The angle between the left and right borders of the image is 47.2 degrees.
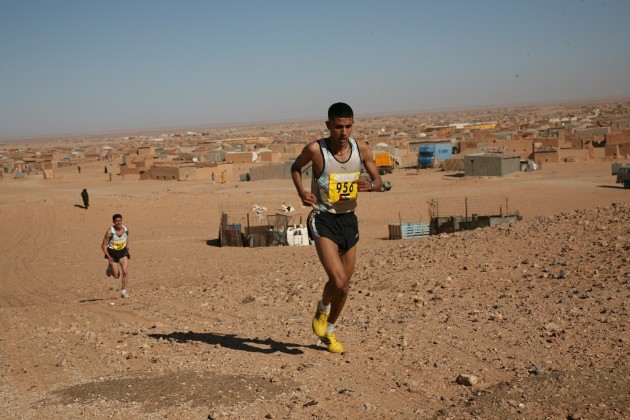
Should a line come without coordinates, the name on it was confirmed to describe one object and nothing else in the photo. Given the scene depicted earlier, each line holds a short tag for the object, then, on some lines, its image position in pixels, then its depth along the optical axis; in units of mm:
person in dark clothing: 32138
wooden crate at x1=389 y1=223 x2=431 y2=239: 21922
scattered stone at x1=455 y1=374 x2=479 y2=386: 5082
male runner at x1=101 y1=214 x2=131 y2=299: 11477
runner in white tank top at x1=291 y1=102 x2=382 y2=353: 5727
